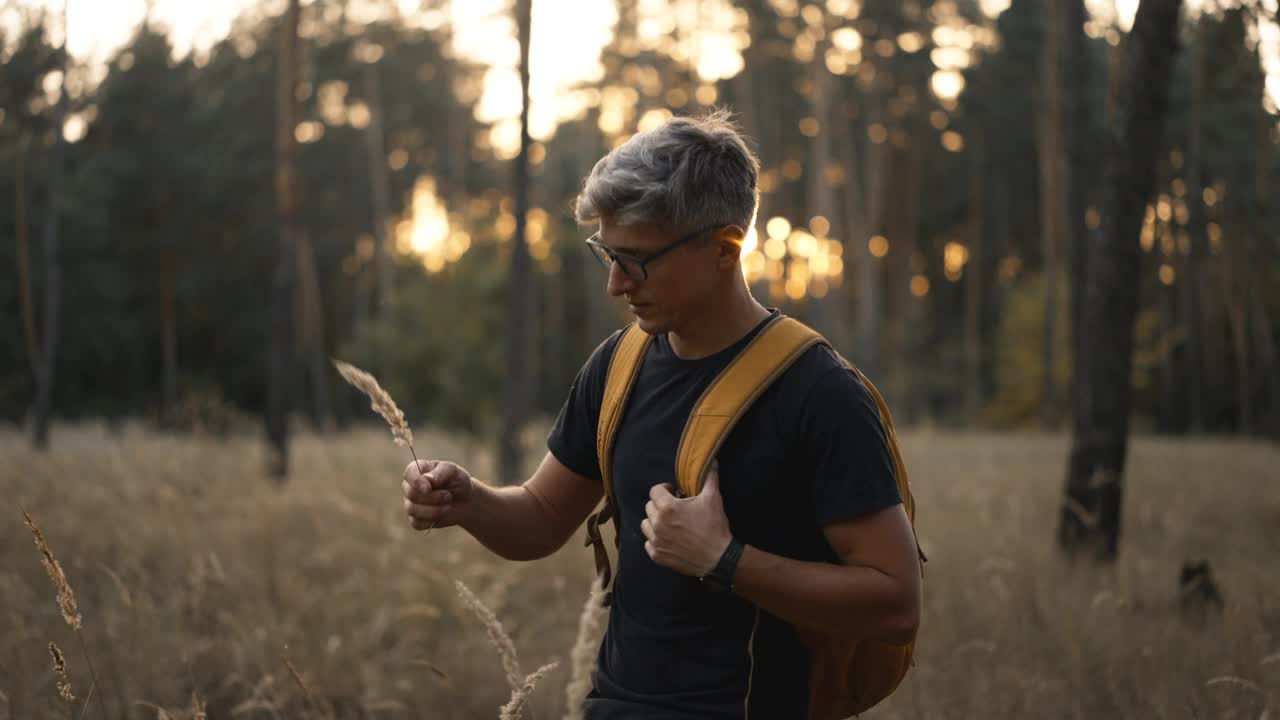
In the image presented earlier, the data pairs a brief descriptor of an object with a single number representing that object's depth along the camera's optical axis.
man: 1.98
